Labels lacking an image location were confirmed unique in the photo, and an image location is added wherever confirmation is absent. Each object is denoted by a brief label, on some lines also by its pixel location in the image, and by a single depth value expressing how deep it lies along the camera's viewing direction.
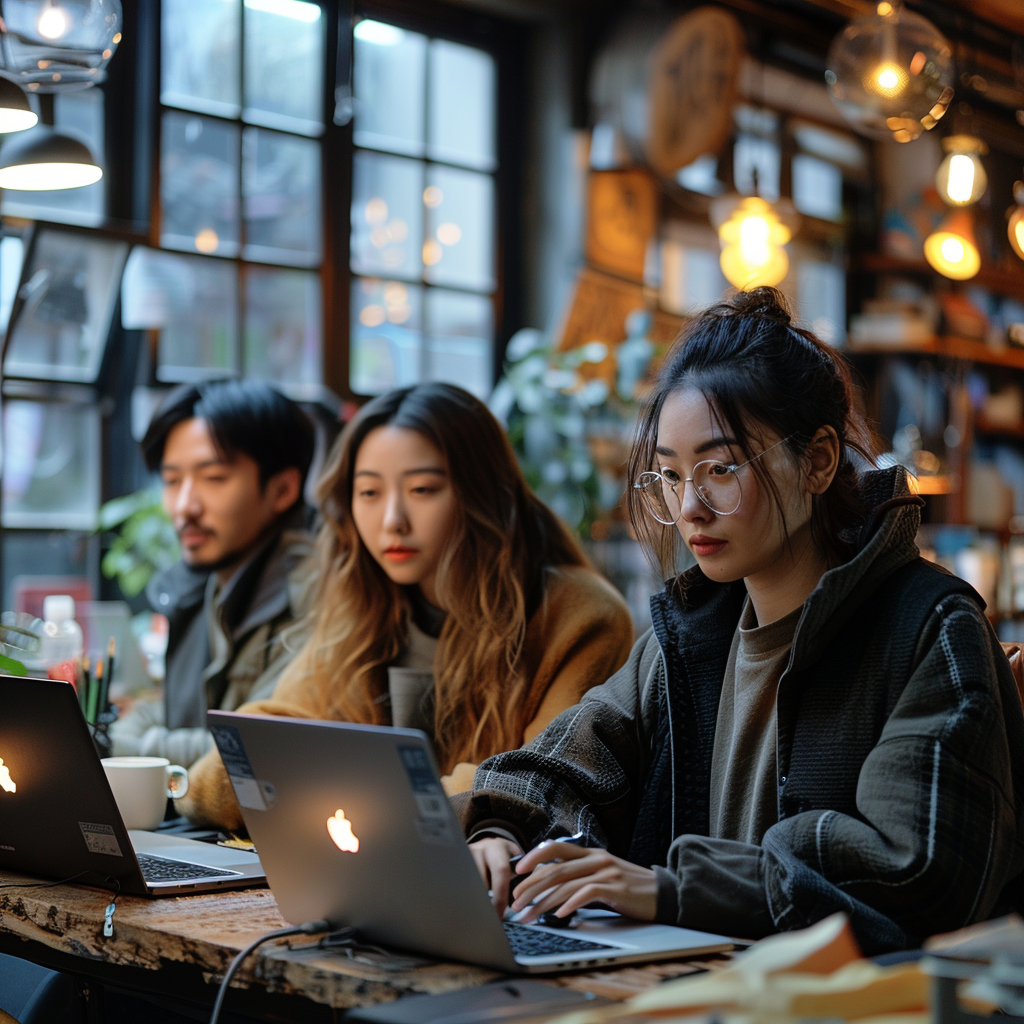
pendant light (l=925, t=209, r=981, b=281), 4.62
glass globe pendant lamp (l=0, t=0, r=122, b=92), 1.99
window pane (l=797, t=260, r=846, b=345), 5.92
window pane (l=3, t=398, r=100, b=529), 3.52
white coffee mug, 1.82
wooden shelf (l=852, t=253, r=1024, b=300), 6.07
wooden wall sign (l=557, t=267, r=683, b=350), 4.61
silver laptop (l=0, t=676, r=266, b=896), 1.42
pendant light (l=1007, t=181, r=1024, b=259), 4.13
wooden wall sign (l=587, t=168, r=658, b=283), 4.79
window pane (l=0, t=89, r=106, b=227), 3.42
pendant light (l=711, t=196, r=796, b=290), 4.64
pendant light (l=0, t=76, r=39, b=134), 1.98
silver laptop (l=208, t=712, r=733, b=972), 1.08
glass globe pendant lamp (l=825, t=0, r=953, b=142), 3.26
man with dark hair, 2.50
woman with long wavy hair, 2.00
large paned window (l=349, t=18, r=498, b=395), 4.36
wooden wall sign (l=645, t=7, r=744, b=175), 4.51
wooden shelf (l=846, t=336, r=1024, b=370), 5.89
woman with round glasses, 1.23
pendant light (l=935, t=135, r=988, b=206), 4.01
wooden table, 1.08
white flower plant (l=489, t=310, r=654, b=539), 4.16
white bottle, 2.15
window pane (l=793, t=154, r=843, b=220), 5.96
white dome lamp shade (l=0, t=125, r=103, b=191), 2.42
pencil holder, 2.04
